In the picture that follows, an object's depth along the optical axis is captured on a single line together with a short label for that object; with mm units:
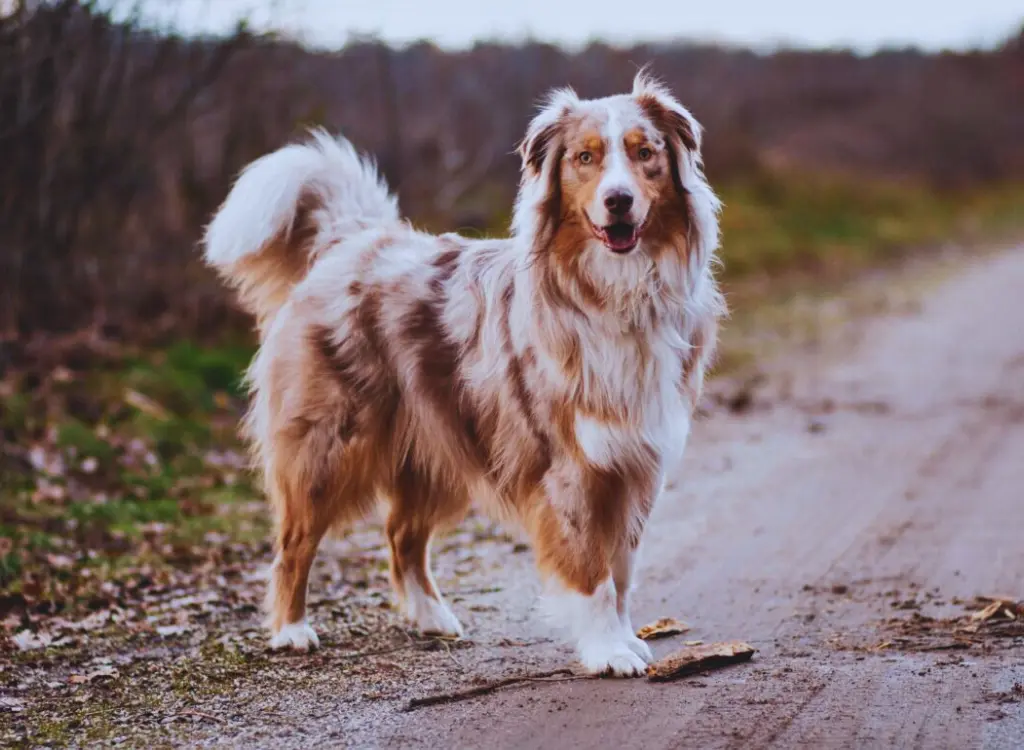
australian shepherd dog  4922
